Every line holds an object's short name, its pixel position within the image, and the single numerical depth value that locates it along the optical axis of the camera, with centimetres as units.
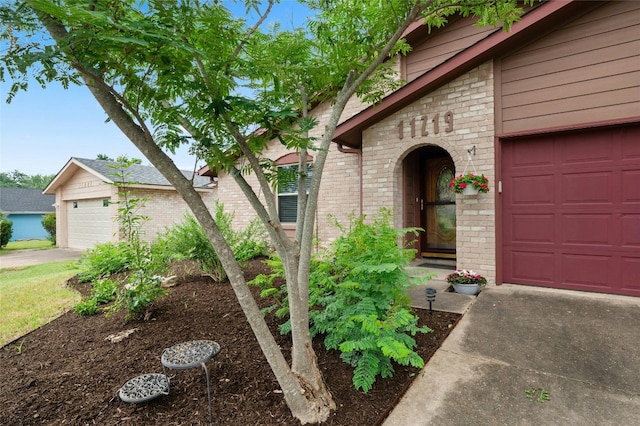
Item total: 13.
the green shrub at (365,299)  222
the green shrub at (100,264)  597
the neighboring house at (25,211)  2427
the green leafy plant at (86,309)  394
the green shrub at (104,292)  422
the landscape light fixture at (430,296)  376
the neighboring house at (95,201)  1247
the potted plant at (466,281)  453
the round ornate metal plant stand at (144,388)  205
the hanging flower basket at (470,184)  463
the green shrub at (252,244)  601
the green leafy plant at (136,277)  352
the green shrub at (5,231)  1518
